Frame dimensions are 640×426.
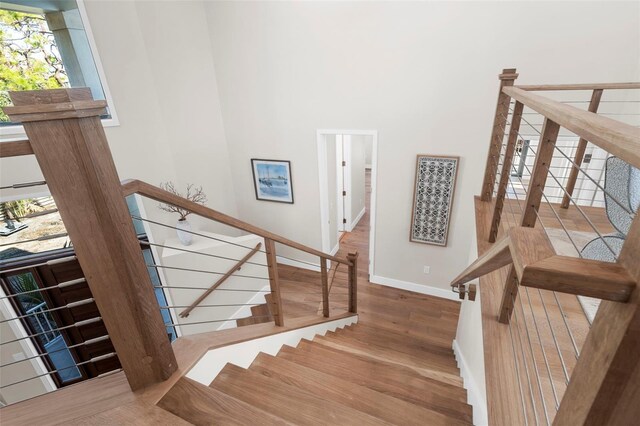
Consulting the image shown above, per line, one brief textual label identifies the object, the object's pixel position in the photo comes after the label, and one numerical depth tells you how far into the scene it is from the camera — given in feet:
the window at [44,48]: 8.42
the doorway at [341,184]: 13.80
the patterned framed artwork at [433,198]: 11.71
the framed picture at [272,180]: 14.85
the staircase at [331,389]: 4.03
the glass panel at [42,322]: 9.91
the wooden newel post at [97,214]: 2.72
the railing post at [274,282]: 6.31
